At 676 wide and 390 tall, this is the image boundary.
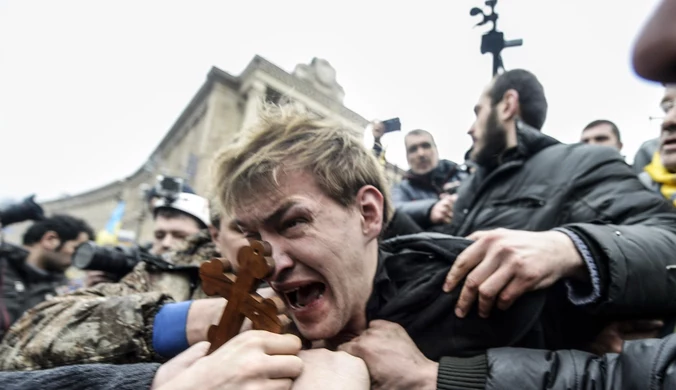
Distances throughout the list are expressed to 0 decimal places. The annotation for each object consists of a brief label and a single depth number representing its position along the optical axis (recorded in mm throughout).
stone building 23395
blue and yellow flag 17342
